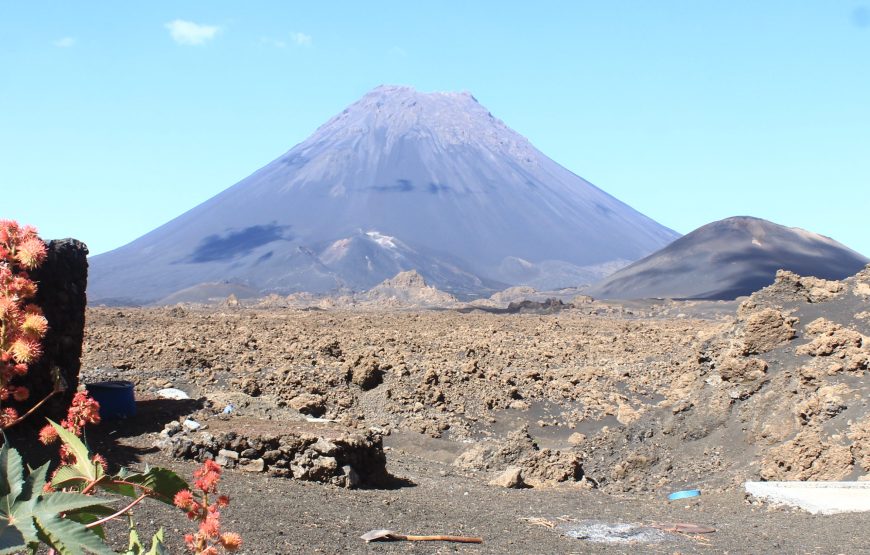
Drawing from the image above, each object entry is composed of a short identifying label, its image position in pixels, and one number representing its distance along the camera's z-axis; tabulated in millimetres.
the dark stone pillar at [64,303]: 9773
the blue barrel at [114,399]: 10125
